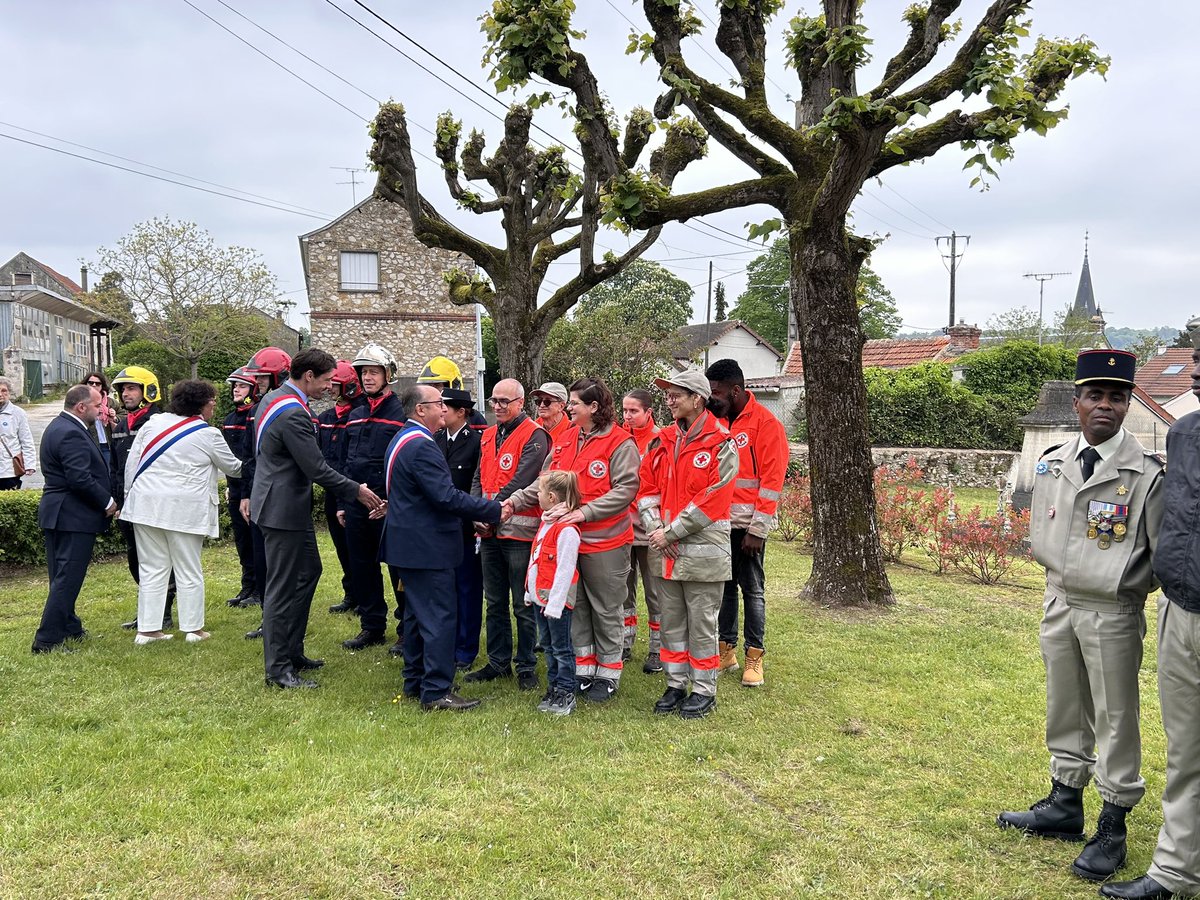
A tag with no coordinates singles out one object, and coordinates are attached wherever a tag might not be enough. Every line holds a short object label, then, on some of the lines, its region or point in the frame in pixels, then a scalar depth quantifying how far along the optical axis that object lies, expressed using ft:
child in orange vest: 16.75
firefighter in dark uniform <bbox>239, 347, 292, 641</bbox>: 23.27
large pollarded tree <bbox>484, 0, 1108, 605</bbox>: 23.44
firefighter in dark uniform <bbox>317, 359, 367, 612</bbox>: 23.15
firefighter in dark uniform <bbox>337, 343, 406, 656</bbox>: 21.81
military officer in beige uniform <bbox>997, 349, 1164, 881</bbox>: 10.87
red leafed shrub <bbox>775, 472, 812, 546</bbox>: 40.71
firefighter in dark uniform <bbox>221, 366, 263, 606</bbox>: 24.79
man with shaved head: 18.53
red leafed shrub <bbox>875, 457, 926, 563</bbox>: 35.88
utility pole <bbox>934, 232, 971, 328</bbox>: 158.40
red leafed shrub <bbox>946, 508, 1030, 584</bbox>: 31.94
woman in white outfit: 21.25
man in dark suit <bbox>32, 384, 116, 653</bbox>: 20.98
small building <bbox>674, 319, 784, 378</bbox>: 152.65
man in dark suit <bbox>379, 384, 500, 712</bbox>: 16.76
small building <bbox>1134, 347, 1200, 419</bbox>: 143.95
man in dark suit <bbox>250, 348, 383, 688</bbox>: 18.30
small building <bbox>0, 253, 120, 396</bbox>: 139.33
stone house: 95.30
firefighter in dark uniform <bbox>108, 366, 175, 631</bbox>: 23.76
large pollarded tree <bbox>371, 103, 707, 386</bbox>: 37.93
